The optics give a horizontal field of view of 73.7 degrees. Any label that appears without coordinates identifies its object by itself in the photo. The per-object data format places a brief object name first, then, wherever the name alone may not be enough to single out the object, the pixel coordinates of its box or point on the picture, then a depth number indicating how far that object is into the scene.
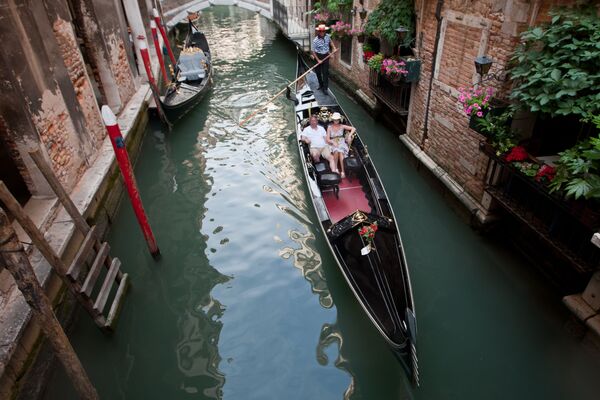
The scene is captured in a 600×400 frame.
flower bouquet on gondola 3.25
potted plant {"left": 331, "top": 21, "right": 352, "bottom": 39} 7.63
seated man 4.89
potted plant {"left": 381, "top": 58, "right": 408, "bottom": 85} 5.27
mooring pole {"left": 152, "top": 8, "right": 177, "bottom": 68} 11.12
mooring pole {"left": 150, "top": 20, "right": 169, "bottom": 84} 9.16
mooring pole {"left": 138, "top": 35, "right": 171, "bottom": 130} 6.65
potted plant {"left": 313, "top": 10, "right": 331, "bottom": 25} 8.88
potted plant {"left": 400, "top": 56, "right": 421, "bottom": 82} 5.12
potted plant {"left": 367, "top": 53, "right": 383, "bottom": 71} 5.87
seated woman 4.82
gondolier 6.85
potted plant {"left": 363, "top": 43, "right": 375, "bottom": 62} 6.43
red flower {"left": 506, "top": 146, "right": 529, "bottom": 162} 3.42
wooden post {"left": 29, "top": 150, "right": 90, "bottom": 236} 2.85
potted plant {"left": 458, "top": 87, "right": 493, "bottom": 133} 3.67
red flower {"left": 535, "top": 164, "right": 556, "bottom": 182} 3.11
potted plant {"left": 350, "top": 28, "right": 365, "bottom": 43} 6.71
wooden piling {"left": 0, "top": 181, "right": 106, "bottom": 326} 2.29
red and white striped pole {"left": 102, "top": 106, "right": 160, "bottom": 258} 3.32
